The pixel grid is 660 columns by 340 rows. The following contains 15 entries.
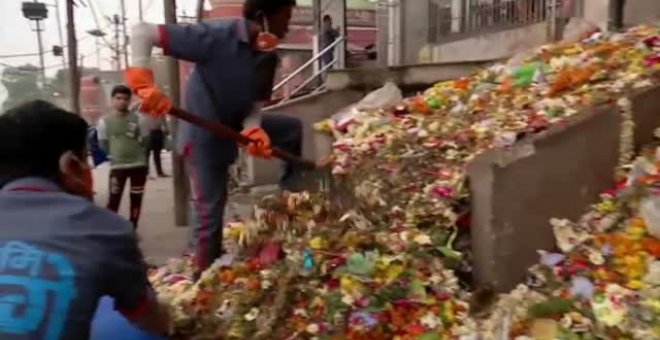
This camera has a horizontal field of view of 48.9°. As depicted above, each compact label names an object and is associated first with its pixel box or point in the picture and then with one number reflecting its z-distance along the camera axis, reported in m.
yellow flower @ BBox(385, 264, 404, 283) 3.17
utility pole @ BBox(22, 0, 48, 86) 14.40
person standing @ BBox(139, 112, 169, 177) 11.38
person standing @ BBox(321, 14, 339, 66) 13.05
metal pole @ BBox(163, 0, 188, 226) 6.47
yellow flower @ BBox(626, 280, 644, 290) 2.65
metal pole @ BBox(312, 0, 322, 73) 13.87
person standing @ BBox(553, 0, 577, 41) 6.81
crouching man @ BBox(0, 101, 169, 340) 1.69
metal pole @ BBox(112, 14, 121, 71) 21.35
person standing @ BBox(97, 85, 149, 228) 6.19
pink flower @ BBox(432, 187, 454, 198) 3.40
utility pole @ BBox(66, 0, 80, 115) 9.00
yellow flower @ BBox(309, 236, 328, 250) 3.48
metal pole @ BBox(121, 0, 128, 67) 20.36
